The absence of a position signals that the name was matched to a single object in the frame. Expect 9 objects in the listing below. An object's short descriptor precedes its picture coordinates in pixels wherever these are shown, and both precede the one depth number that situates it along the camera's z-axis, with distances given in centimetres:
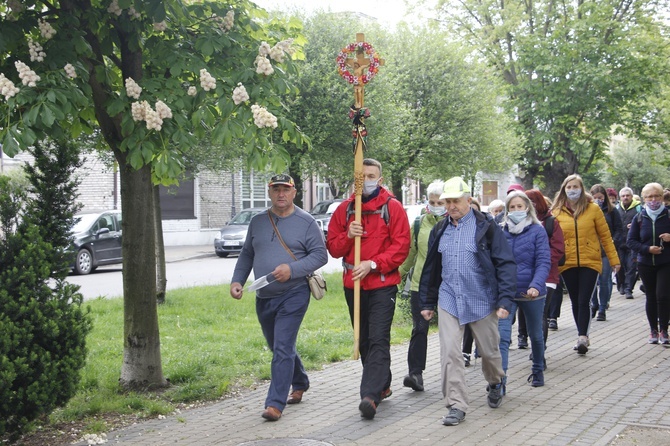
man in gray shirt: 681
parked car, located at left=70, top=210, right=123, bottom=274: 2227
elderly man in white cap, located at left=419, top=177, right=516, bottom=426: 671
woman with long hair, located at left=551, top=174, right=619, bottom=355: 952
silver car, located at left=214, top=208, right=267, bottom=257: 2953
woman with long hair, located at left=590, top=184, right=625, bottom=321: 1279
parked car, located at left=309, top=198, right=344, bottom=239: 3278
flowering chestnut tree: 618
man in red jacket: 691
